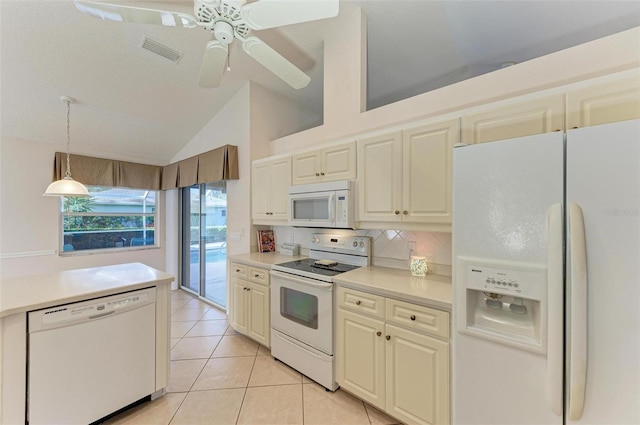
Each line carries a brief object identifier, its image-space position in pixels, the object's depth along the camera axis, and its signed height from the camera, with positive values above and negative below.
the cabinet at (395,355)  1.53 -0.96
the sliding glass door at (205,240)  4.05 -0.49
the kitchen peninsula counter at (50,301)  1.39 -0.54
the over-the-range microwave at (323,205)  2.25 +0.06
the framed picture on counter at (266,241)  3.26 -0.38
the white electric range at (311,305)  2.06 -0.82
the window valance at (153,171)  3.37 +0.63
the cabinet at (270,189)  2.85 +0.26
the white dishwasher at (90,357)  1.48 -0.93
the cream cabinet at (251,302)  2.58 -0.97
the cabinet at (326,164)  2.32 +0.46
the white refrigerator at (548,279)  0.92 -0.27
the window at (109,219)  3.96 -0.14
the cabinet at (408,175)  1.78 +0.28
